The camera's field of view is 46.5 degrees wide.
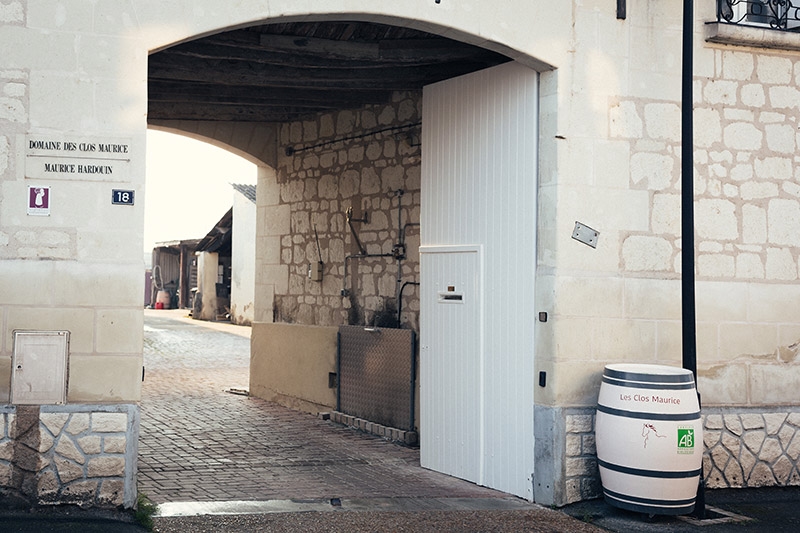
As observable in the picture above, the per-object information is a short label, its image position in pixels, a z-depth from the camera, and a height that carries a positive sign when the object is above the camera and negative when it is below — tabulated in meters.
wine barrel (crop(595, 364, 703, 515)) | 5.78 -0.93
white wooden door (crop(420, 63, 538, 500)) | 6.62 +0.16
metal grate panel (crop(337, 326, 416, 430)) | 8.79 -0.83
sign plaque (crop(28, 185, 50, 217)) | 5.39 +0.51
